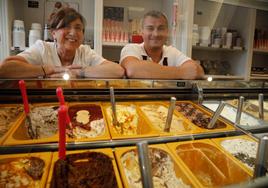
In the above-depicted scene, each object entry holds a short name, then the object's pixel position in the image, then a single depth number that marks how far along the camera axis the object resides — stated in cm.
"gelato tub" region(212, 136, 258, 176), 82
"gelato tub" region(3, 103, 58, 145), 81
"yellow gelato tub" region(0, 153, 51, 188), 65
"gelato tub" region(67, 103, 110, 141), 90
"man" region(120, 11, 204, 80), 171
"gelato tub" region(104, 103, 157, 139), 91
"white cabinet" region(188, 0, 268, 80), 316
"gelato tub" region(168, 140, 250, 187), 74
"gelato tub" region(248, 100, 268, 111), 125
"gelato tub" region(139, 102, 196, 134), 98
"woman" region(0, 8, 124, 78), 141
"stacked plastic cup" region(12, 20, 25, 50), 238
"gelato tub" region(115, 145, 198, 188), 69
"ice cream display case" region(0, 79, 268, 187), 77
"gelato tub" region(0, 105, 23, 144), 87
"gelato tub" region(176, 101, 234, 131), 102
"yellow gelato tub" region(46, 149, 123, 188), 63
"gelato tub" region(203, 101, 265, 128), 104
